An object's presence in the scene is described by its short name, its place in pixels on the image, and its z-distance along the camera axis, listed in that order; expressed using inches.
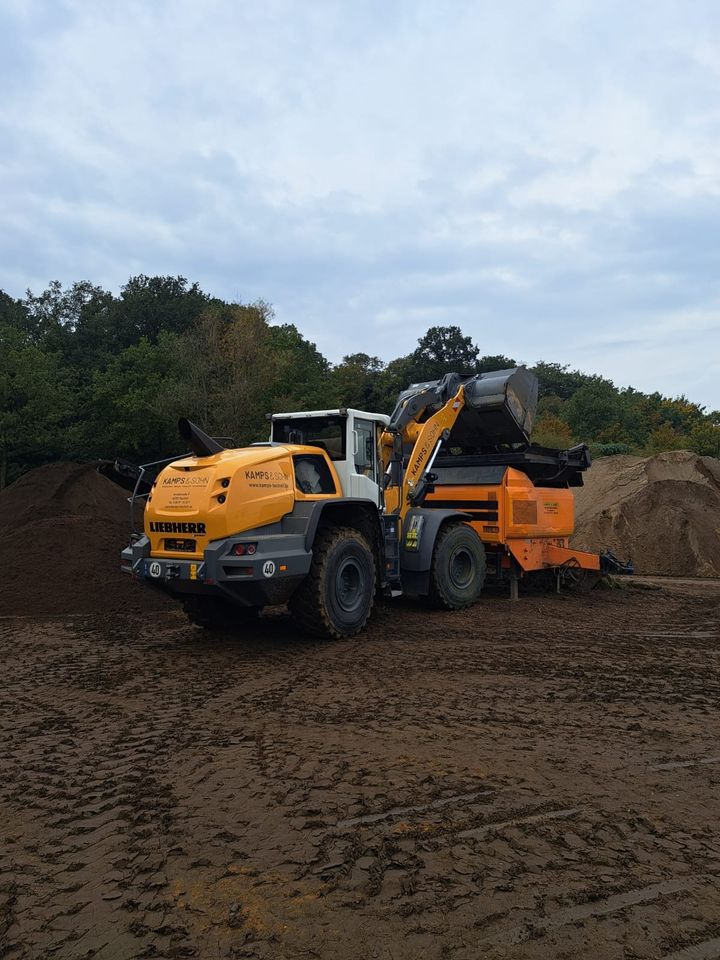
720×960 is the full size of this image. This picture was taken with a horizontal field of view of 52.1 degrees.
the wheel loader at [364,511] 278.1
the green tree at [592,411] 1867.6
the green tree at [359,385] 1770.4
